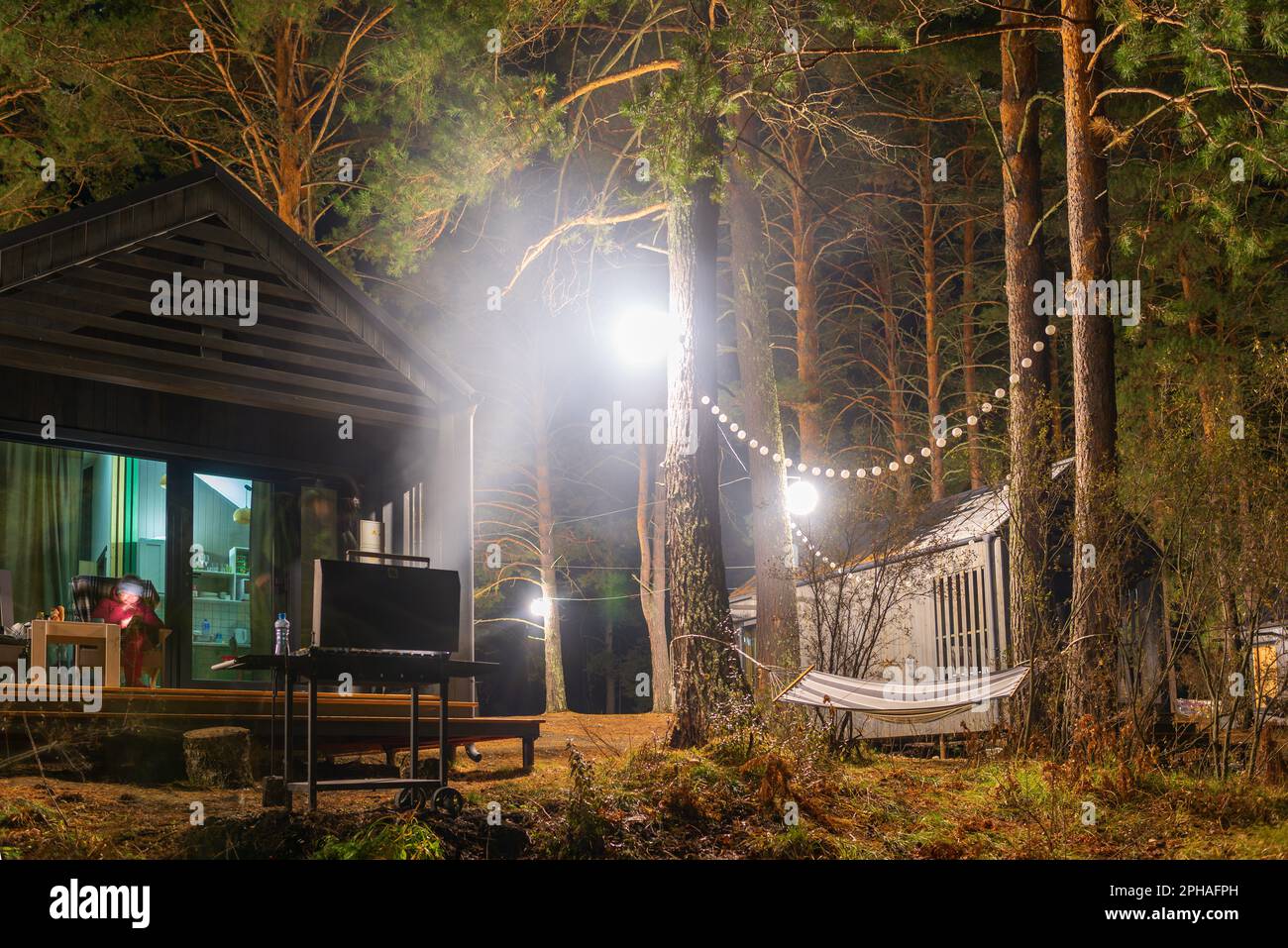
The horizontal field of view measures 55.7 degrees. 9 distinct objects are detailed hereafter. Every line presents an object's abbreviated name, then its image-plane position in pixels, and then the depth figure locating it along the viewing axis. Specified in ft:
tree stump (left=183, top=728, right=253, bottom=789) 24.56
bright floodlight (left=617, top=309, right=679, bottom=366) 33.81
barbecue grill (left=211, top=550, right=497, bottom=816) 20.03
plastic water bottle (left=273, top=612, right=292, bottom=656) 25.28
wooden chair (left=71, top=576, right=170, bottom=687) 30.89
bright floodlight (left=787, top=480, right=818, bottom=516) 39.14
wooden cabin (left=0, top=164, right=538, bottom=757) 29.35
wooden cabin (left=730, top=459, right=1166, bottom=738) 32.45
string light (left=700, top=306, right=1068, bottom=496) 33.45
